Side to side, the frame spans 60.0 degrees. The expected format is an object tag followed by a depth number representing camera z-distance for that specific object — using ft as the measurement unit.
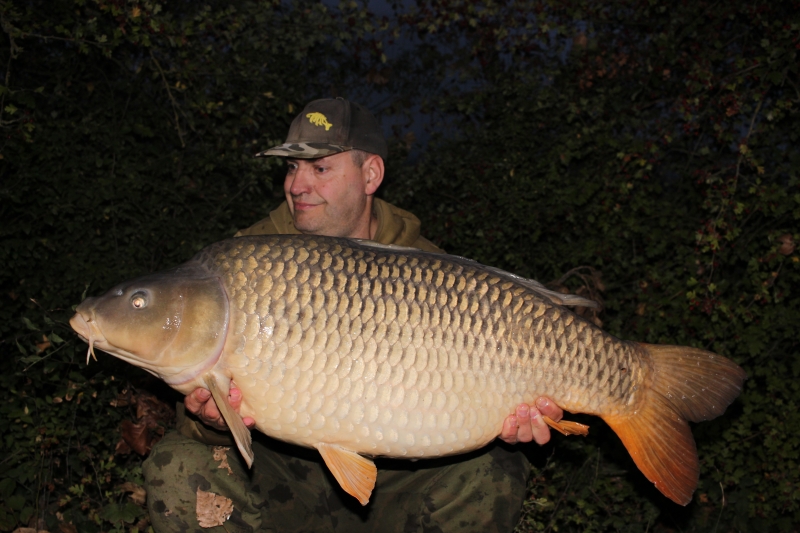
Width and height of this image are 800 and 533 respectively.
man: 5.98
